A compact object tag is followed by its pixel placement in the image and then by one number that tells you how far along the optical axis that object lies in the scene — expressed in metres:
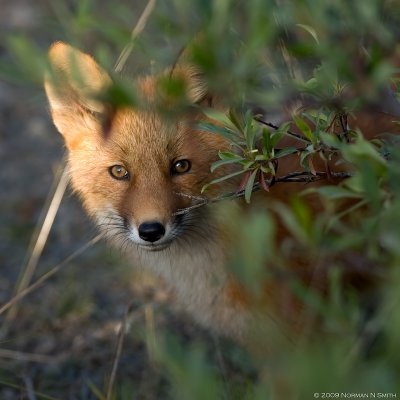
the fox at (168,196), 5.68
